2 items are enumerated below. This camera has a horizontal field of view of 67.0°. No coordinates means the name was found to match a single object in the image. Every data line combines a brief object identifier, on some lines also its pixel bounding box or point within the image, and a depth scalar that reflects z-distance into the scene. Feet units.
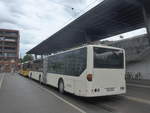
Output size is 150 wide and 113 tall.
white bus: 17.03
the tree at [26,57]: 211.54
